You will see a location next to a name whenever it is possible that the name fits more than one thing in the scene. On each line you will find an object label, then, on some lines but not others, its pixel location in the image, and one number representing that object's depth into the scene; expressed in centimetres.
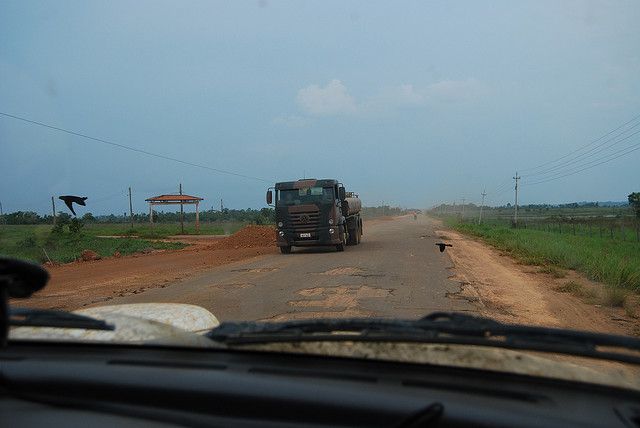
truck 1773
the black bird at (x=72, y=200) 1025
